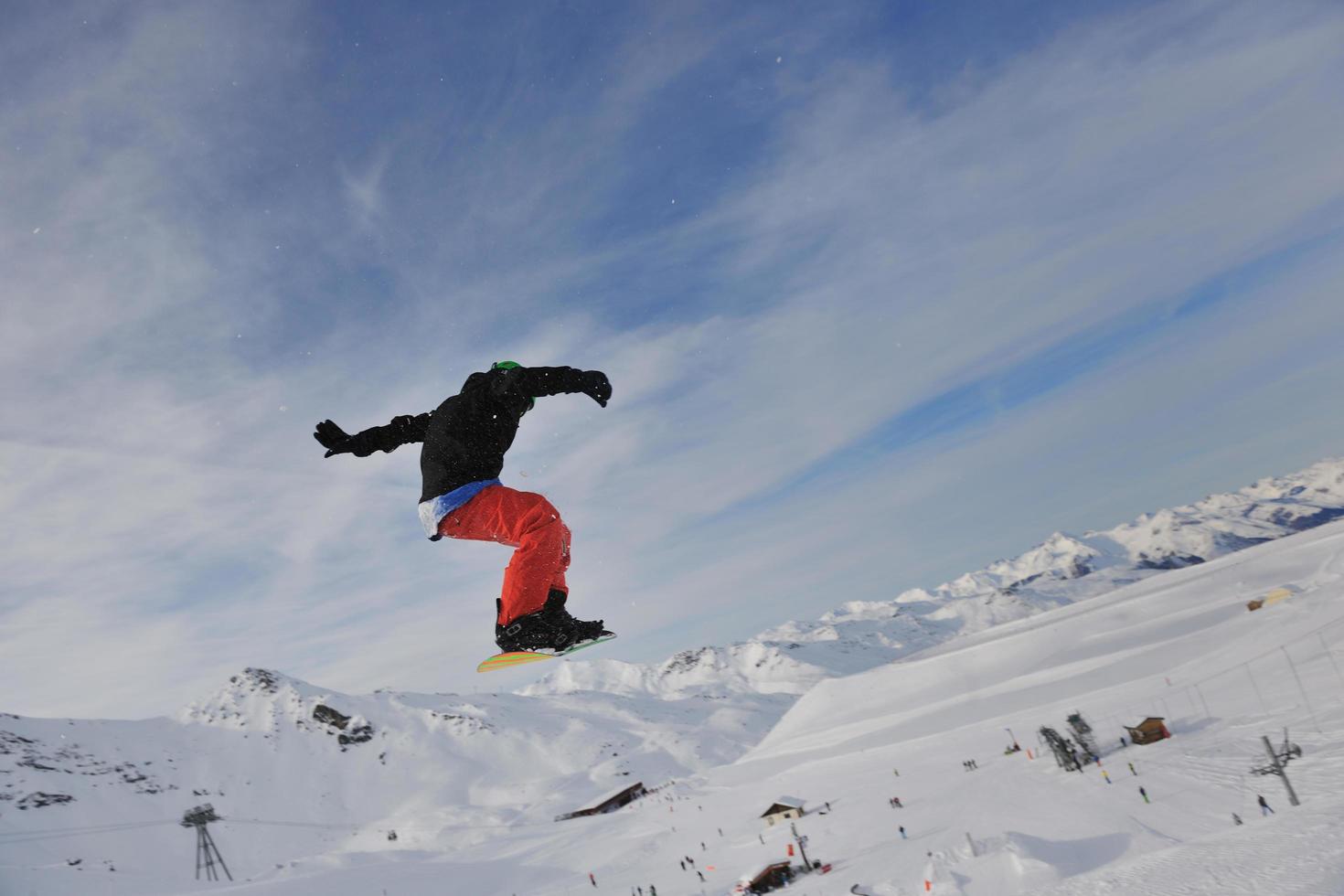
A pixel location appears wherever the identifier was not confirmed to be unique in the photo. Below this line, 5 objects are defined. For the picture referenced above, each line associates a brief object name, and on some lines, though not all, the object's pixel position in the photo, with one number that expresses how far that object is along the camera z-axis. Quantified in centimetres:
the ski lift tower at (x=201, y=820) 7319
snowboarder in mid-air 568
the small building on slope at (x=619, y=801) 8019
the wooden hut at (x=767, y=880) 3123
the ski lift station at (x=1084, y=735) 3725
